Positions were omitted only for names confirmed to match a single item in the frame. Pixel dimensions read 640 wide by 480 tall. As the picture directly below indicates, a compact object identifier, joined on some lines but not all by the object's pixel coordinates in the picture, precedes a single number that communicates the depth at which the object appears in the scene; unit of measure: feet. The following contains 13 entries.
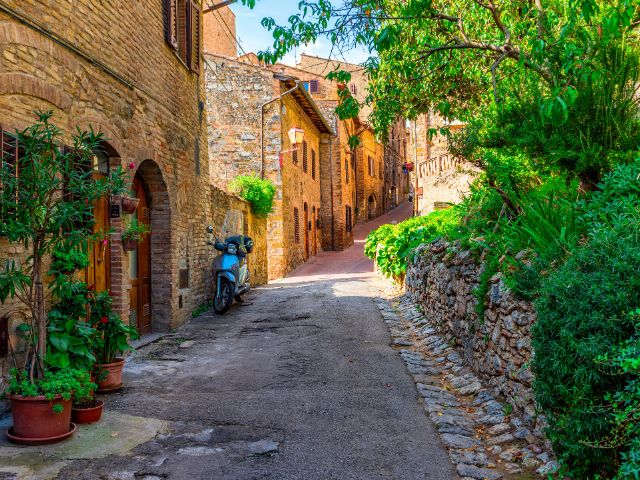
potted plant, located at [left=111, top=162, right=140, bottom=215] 20.35
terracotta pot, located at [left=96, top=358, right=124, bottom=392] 15.25
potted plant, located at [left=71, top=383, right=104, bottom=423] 12.98
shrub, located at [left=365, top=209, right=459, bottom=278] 36.35
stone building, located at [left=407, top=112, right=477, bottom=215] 57.59
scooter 31.12
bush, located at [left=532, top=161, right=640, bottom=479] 7.70
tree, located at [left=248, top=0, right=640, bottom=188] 15.53
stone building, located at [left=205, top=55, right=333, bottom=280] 56.08
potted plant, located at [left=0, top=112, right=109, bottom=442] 11.60
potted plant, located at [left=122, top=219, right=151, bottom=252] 18.22
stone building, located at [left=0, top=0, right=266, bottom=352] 14.97
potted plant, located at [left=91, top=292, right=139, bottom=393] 15.34
